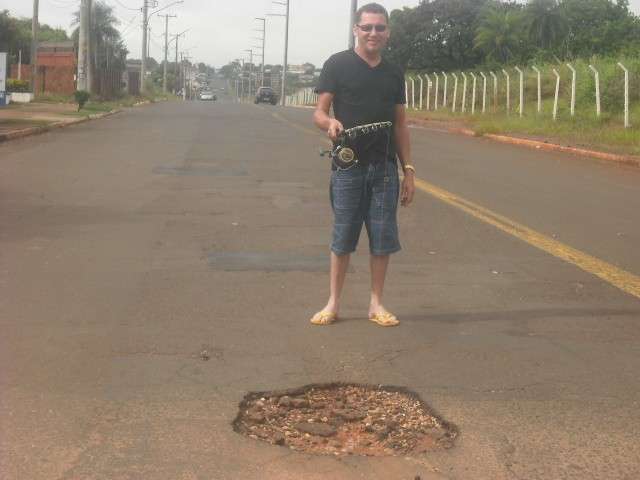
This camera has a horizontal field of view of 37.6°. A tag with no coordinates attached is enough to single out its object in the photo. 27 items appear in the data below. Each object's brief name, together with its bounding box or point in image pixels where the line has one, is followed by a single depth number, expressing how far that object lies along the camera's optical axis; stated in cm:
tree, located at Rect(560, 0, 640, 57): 4709
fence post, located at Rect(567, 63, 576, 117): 2487
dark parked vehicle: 6638
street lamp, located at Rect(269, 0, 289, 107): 8106
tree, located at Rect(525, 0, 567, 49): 4941
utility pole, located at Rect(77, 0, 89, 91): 3300
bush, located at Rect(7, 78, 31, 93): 4202
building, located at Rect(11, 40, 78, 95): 4859
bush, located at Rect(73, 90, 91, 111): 3212
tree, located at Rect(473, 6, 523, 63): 5059
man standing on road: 521
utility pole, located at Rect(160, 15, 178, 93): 9200
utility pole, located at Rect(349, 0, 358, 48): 4356
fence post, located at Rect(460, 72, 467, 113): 3434
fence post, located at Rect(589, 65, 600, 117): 2344
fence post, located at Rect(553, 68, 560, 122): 2574
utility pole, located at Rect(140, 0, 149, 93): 6081
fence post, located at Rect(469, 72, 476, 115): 3331
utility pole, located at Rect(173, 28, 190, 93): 12491
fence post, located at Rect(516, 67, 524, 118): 2866
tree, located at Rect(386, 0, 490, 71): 5672
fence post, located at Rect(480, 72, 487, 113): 3284
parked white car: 9795
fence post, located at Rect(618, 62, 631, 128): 2169
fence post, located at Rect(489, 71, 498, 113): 3189
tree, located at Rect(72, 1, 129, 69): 5509
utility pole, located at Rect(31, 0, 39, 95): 3556
